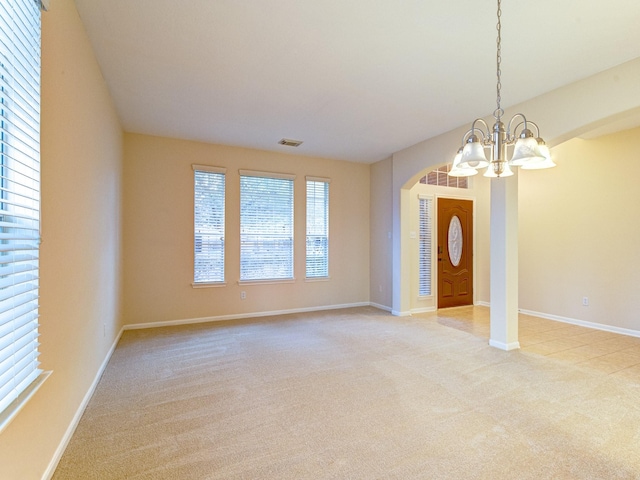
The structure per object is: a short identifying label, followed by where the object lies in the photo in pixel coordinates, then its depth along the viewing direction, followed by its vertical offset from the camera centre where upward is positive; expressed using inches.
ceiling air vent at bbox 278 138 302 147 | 200.4 +64.5
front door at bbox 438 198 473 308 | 245.0 -6.7
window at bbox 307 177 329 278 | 238.1 +12.5
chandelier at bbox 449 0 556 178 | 76.7 +22.5
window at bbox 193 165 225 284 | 203.5 +12.9
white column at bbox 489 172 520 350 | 152.9 -11.7
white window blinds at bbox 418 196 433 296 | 236.8 -1.0
